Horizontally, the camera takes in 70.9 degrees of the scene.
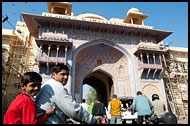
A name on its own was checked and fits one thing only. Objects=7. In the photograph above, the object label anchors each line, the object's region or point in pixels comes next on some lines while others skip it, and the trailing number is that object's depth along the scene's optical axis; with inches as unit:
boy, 57.5
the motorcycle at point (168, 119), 111.9
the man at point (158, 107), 170.1
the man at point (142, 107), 175.2
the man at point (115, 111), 211.6
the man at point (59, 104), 66.5
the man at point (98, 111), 225.1
